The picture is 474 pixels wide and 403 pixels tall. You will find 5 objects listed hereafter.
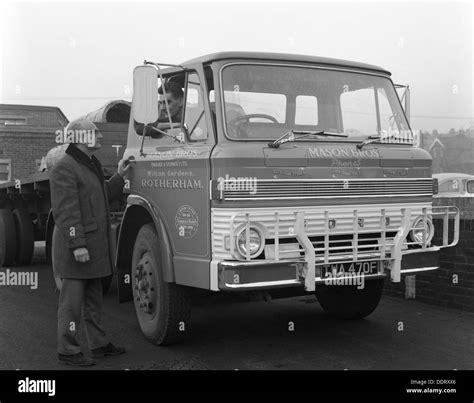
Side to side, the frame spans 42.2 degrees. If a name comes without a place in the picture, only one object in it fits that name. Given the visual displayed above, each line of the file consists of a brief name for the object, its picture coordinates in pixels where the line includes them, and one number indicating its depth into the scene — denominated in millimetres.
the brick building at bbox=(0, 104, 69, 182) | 29641
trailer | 9312
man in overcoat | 4852
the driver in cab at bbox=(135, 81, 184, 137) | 5430
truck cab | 4695
